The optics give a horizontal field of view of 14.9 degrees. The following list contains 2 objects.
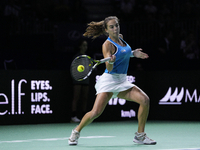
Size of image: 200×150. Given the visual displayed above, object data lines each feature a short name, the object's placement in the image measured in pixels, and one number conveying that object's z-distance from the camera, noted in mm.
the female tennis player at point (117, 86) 10248
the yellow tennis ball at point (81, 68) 10013
